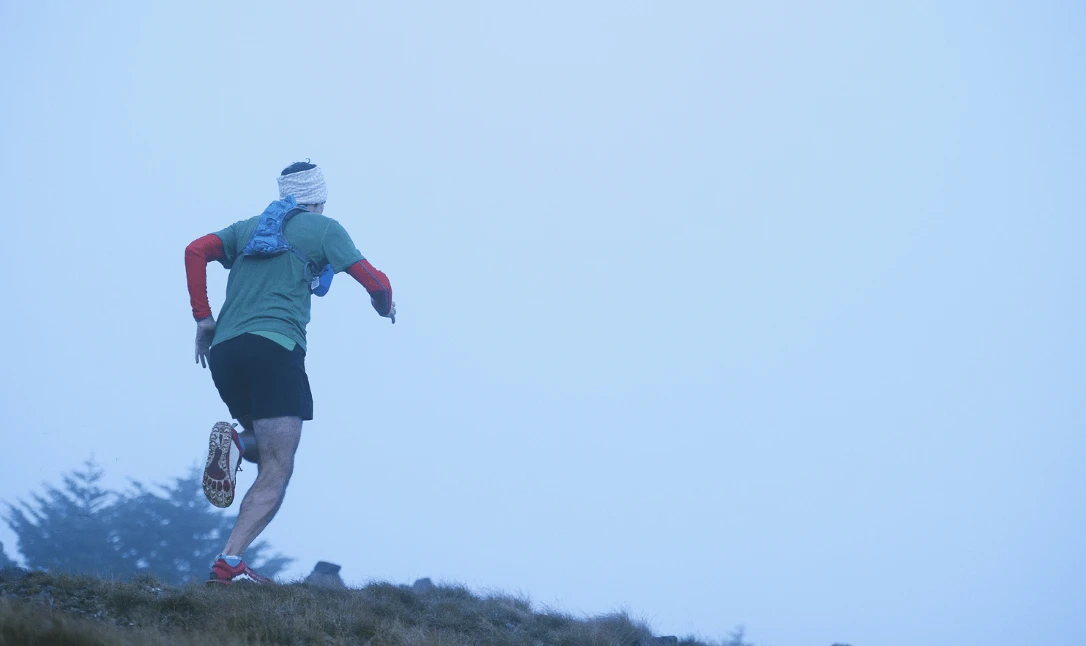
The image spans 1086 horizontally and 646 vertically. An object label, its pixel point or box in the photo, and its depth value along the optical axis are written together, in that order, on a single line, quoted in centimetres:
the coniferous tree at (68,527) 2655
